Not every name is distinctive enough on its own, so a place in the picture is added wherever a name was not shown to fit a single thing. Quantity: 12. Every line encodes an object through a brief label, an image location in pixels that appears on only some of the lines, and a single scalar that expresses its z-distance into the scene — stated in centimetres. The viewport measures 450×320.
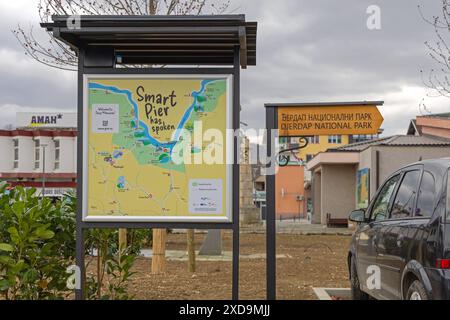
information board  660
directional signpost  672
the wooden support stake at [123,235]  989
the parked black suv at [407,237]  543
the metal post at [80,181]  661
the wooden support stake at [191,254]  1259
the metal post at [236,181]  654
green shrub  652
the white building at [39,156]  5725
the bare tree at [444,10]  1286
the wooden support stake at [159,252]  1216
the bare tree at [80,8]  1311
